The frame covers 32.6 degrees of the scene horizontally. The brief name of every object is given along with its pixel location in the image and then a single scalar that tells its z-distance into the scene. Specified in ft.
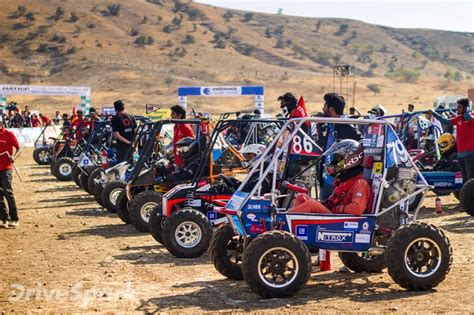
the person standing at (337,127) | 33.53
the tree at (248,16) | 398.01
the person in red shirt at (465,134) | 43.50
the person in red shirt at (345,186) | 25.67
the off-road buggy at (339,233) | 23.98
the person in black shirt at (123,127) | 51.39
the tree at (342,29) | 414.21
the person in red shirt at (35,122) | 140.83
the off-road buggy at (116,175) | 46.47
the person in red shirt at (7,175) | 42.29
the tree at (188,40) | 317.22
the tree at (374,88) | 259.76
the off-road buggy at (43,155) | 91.78
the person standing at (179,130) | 40.50
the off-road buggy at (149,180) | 38.91
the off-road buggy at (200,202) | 32.30
